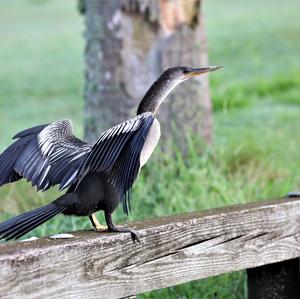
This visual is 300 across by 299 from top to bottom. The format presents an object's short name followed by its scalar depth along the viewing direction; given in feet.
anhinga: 19.42
